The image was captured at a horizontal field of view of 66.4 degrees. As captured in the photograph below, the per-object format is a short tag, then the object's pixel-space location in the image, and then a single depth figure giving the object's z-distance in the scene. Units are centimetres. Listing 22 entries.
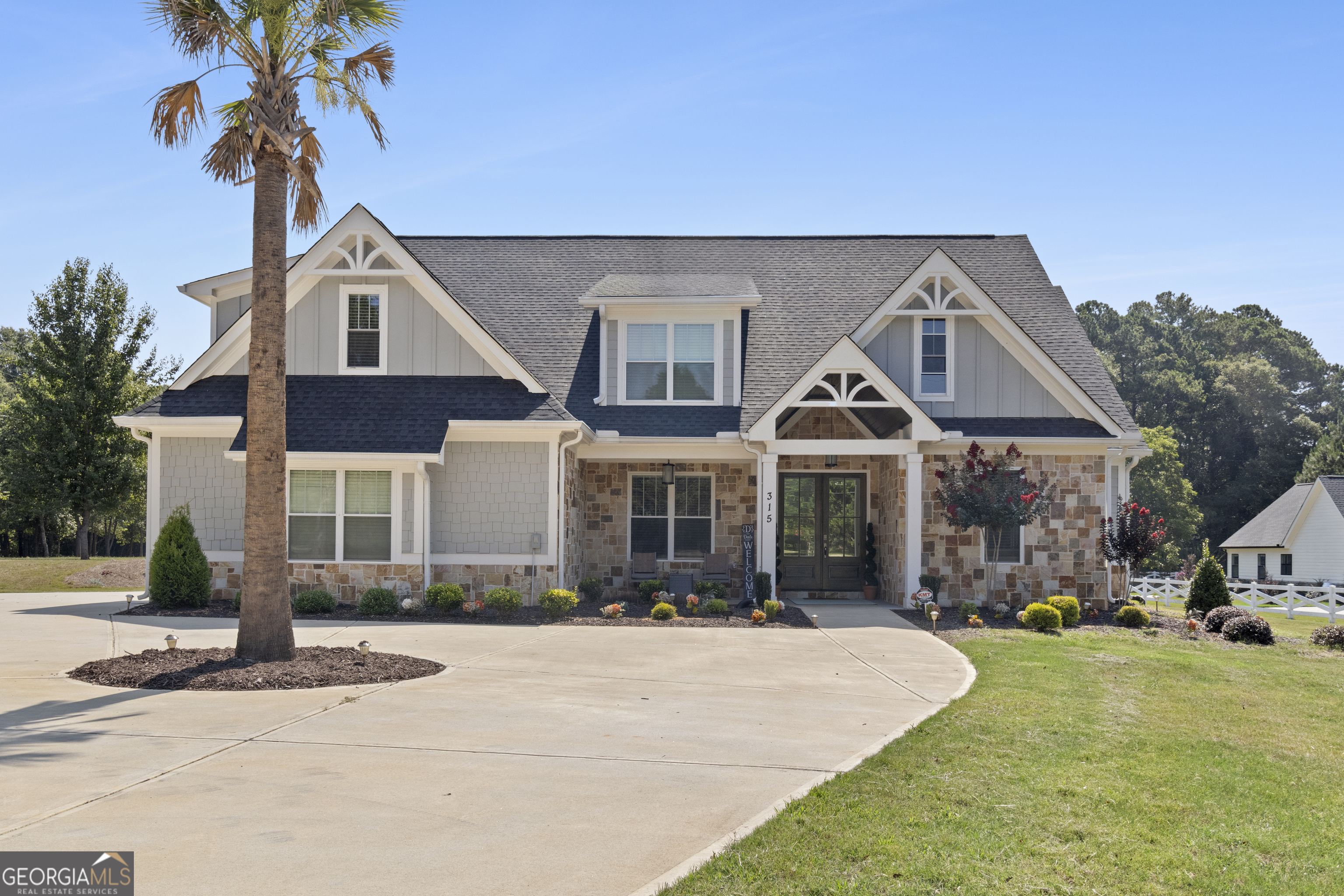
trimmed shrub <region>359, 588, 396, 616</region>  1578
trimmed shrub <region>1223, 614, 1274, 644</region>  1530
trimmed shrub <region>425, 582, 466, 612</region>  1594
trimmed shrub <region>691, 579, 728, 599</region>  1780
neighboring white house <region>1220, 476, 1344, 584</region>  3906
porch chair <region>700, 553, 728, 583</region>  1902
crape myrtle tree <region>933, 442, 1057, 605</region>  1681
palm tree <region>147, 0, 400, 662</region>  1095
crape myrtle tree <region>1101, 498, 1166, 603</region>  1745
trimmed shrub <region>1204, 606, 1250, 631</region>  1598
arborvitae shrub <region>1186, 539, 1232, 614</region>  1781
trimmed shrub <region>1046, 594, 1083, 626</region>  1644
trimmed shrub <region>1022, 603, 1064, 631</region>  1570
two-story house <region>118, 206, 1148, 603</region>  1694
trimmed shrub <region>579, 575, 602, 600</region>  1809
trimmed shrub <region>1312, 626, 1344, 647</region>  1514
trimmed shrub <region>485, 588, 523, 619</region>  1575
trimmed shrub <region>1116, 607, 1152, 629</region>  1650
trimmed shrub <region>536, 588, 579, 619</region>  1584
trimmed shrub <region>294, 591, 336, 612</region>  1594
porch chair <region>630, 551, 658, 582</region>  1923
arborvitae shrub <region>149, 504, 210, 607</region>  1631
